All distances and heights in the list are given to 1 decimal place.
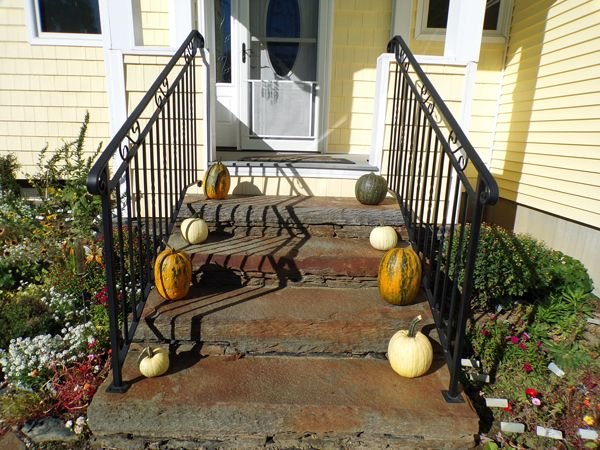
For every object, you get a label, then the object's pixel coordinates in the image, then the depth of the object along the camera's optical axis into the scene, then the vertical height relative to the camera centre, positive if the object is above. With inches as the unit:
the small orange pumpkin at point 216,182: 119.0 -16.0
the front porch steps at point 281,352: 68.1 -45.1
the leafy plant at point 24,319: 94.5 -47.5
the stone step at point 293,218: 112.4 -24.4
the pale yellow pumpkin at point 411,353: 74.8 -40.5
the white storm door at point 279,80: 173.0 +21.5
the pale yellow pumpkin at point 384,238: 102.8 -26.5
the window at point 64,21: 173.2 +43.8
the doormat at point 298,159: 141.7 -10.3
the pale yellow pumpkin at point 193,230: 102.2 -26.1
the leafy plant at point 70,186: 140.0 -25.4
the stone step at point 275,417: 67.7 -47.8
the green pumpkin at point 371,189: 119.6 -16.5
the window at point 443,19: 173.8 +51.7
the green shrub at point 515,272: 111.6 -38.7
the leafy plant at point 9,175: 170.9 -23.8
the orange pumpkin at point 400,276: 85.0 -29.9
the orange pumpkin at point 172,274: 84.0 -30.8
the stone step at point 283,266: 95.5 -31.9
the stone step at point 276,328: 81.4 -39.7
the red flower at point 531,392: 83.3 -51.9
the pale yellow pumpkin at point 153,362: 73.9 -43.3
